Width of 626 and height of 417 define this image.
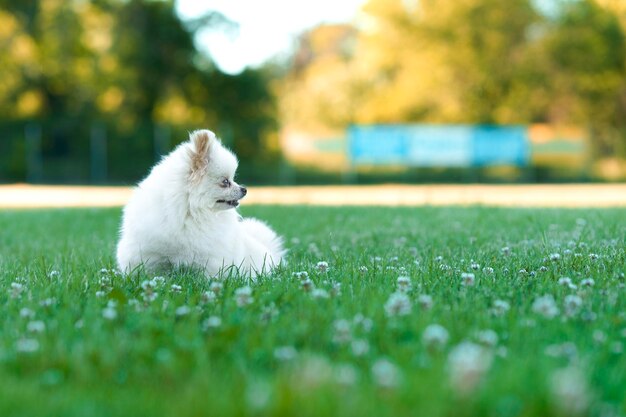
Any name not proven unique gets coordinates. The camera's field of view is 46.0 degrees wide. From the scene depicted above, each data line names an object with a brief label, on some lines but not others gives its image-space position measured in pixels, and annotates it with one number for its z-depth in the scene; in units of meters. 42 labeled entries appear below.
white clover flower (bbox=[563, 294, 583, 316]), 3.55
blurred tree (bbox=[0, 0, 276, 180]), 33.72
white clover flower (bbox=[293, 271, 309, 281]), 4.70
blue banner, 29.17
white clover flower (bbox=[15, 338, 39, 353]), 2.91
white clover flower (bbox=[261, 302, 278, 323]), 3.49
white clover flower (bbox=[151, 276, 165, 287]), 4.48
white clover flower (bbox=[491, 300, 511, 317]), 3.59
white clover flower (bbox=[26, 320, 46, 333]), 3.22
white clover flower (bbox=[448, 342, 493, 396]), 2.25
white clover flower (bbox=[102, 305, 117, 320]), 3.33
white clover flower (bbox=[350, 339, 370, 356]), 2.85
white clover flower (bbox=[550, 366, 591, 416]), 2.12
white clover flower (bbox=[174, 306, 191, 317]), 3.51
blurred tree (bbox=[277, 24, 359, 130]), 46.62
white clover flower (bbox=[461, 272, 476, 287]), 4.21
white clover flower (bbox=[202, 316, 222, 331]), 3.25
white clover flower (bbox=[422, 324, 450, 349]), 2.85
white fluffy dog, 5.20
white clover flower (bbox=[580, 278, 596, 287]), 4.18
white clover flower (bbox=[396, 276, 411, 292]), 4.11
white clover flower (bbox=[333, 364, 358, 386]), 2.38
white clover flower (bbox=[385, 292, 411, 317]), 3.42
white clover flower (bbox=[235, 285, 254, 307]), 3.70
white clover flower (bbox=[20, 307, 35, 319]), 3.54
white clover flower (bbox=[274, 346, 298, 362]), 2.78
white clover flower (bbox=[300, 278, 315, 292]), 4.14
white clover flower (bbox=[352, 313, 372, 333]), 3.24
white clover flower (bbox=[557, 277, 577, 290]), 4.03
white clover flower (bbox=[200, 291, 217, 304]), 3.89
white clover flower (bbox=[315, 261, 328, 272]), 5.10
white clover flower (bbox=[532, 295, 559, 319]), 3.34
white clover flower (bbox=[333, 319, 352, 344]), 3.04
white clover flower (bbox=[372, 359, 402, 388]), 2.36
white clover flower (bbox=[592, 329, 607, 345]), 3.10
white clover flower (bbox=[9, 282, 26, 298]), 4.14
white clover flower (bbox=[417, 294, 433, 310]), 3.60
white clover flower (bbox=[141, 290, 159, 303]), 3.87
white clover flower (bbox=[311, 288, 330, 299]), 3.73
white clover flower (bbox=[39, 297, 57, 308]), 3.82
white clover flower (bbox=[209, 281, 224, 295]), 4.07
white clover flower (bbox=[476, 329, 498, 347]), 2.97
